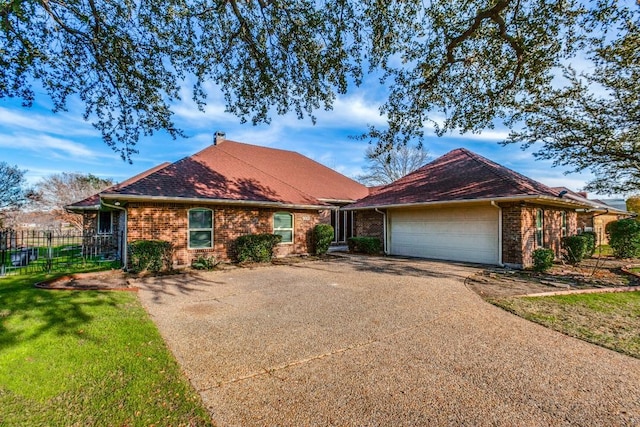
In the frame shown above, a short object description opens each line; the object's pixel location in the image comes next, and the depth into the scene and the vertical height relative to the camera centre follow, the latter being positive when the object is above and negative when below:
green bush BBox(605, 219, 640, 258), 12.77 -0.79
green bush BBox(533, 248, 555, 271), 9.43 -1.24
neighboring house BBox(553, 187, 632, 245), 18.69 +0.03
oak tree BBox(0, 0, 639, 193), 6.67 +4.30
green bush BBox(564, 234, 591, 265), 11.59 -1.09
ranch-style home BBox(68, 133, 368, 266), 9.93 +0.59
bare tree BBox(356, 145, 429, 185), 35.78 +6.30
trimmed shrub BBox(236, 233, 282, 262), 11.44 -1.05
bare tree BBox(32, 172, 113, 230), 24.83 +2.77
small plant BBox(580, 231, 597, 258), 12.90 -1.03
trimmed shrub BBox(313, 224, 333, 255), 13.84 -0.81
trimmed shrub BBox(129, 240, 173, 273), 9.11 -1.09
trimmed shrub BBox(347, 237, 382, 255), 14.62 -1.24
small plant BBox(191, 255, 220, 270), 10.26 -1.50
